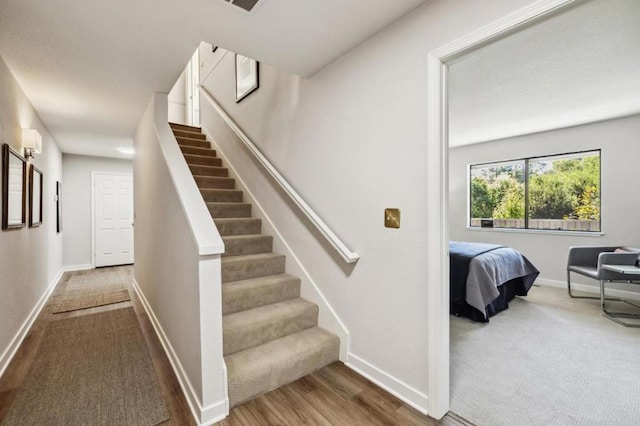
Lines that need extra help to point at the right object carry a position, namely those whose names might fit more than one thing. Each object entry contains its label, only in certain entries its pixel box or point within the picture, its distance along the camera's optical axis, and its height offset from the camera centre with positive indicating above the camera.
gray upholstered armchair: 3.11 -0.59
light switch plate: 1.78 -0.03
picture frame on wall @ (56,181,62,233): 4.75 +0.11
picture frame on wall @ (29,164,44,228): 2.93 +0.19
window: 4.14 +0.33
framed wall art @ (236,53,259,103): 3.38 +1.68
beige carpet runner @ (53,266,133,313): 3.59 -1.11
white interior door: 5.85 -0.11
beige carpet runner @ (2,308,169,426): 1.61 -1.12
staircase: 1.82 -0.77
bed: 2.91 -0.70
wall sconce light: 2.70 +0.67
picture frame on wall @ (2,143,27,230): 2.13 +0.20
